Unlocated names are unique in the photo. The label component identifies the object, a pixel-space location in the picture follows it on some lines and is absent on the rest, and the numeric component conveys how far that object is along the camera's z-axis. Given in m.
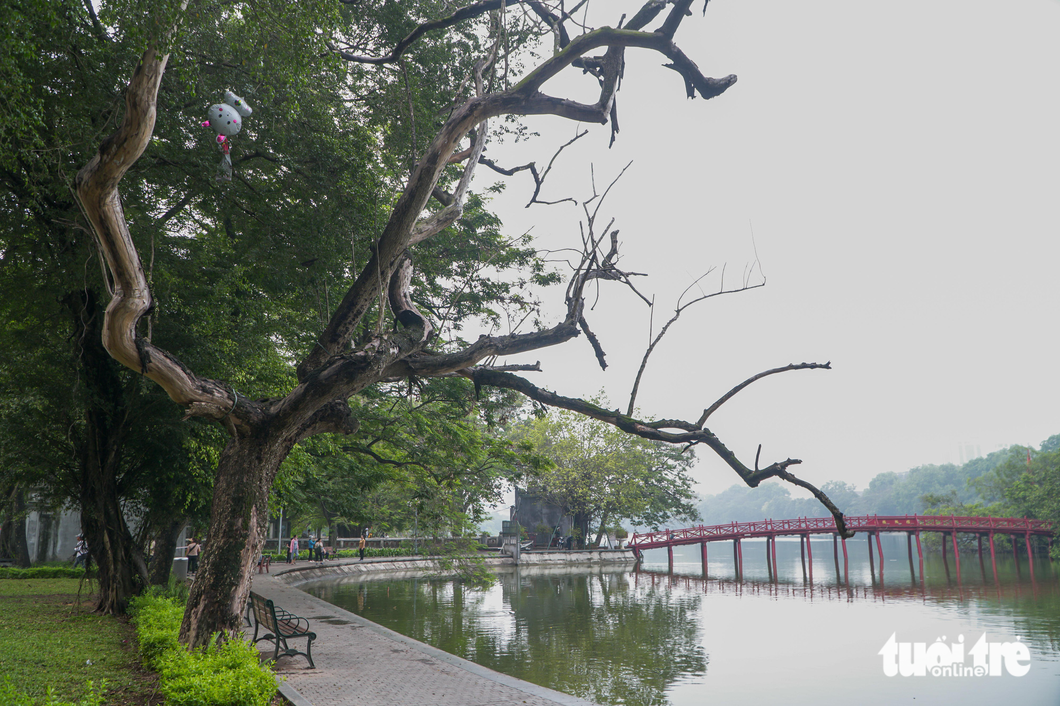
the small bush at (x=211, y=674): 5.95
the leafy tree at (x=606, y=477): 42.59
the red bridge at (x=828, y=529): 38.00
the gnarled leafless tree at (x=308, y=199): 7.12
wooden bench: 9.39
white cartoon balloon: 8.01
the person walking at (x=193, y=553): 22.81
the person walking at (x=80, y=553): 21.81
